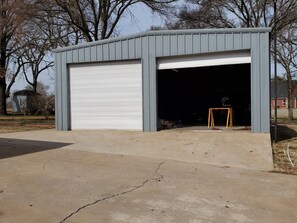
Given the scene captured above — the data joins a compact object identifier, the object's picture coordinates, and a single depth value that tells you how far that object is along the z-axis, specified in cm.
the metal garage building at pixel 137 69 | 909
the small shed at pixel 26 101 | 2513
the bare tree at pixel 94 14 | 1963
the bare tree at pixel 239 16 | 2084
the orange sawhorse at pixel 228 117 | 1114
